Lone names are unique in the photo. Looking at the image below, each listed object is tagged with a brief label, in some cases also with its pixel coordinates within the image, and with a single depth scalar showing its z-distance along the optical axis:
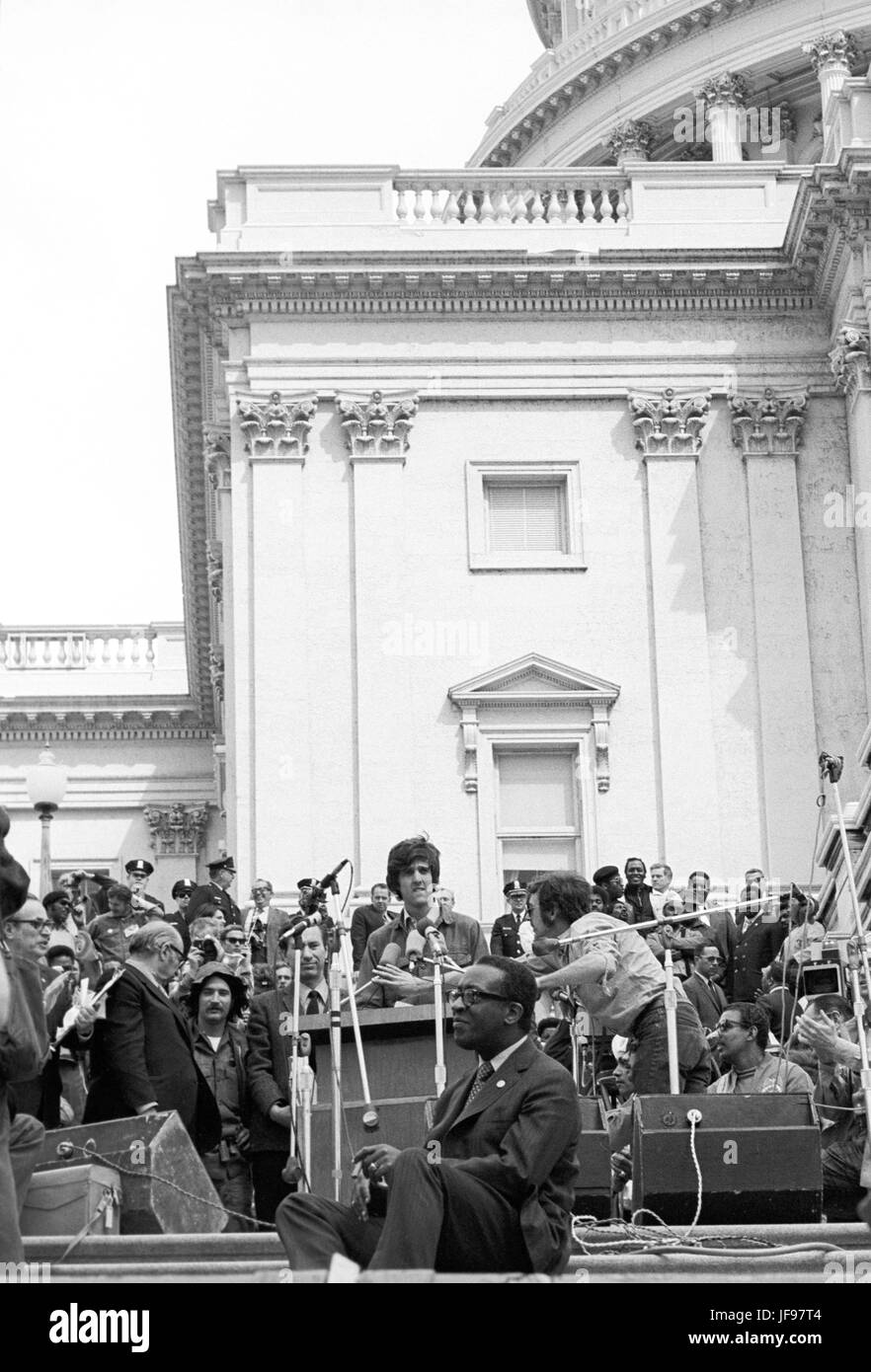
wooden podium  14.67
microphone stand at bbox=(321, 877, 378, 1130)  13.65
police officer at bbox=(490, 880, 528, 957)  24.16
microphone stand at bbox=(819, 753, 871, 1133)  14.34
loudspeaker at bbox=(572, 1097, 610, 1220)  13.90
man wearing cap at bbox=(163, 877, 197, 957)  26.75
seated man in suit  10.27
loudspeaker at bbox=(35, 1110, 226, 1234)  12.08
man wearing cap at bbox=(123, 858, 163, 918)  27.70
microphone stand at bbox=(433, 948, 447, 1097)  14.24
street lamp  27.08
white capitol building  34.28
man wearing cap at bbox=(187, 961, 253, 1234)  15.55
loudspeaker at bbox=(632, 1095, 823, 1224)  12.29
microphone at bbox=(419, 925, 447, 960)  16.47
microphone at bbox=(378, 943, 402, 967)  16.50
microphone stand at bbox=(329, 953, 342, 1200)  14.26
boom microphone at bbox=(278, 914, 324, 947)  16.36
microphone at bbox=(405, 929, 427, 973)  16.54
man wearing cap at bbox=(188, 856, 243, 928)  28.05
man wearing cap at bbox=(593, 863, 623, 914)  25.23
